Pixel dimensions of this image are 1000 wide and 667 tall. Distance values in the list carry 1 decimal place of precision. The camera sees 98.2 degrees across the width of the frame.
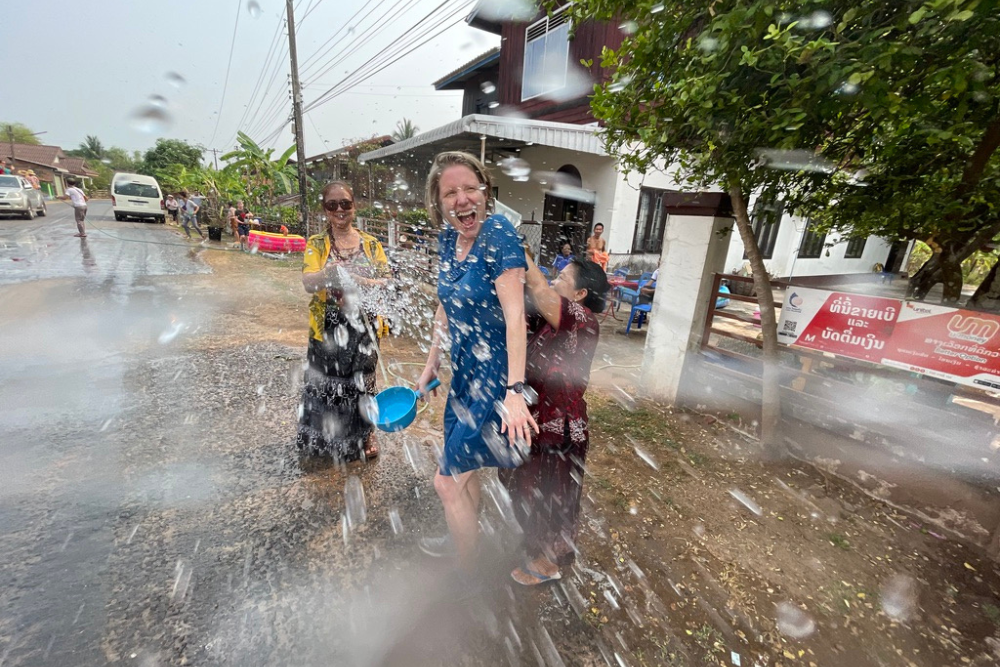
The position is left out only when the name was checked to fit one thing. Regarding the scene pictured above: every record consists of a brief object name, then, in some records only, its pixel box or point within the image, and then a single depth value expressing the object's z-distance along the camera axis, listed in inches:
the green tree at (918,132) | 75.9
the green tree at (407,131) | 1362.0
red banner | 114.3
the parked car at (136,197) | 800.3
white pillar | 166.6
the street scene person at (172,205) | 900.5
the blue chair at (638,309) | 304.7
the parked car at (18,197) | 698.8
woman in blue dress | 72.0
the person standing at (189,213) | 676.1
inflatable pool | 551.2
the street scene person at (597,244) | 356.3
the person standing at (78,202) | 510.6
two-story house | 387.5
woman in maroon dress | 82.4
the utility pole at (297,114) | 599.2
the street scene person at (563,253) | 228.2
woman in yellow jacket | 113.4
